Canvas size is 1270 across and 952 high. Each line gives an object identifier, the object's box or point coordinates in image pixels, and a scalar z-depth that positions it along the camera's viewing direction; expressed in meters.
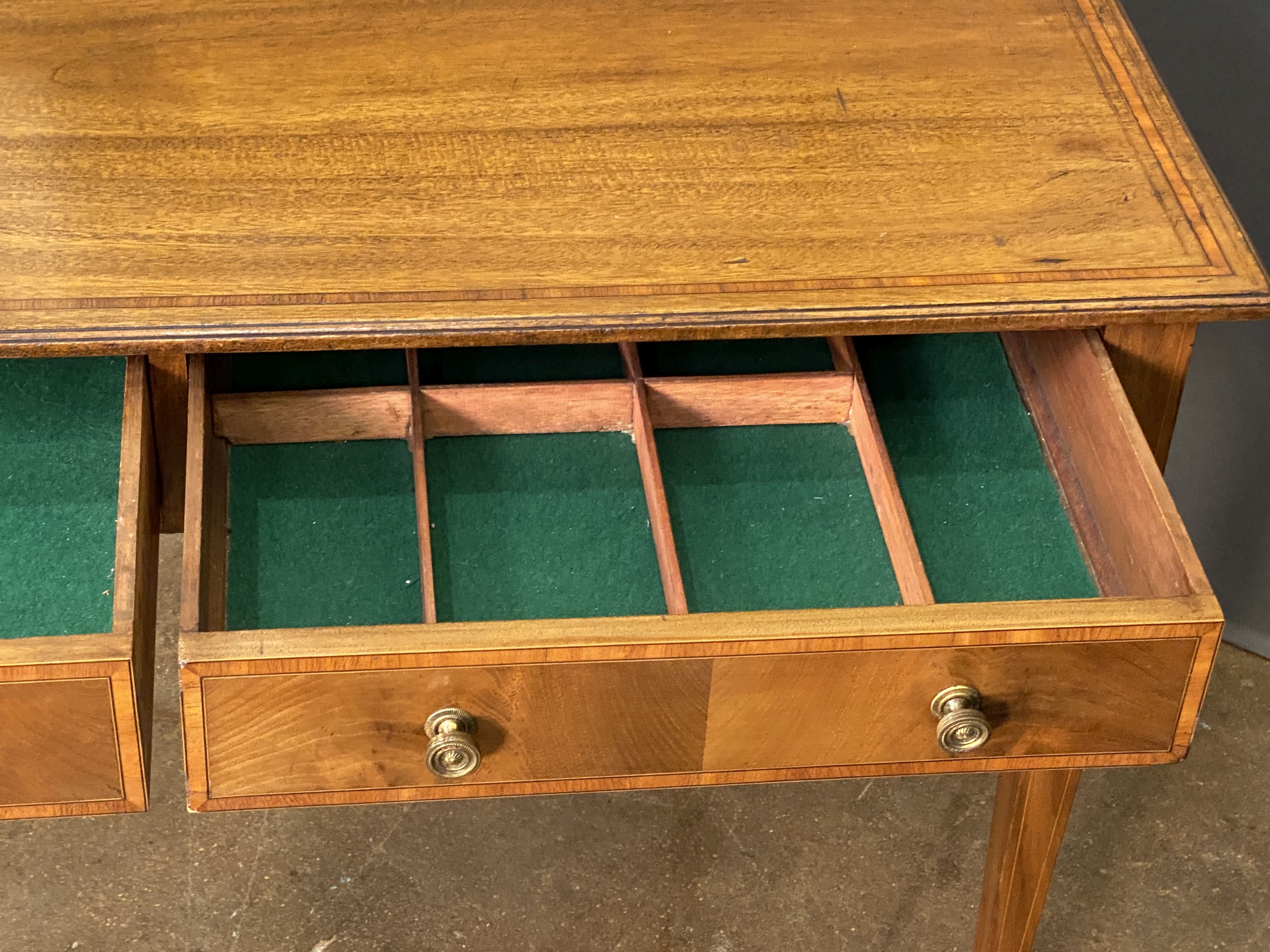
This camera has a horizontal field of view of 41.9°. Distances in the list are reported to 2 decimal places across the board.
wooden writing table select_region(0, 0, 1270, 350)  0.96
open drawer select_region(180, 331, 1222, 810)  0.90
